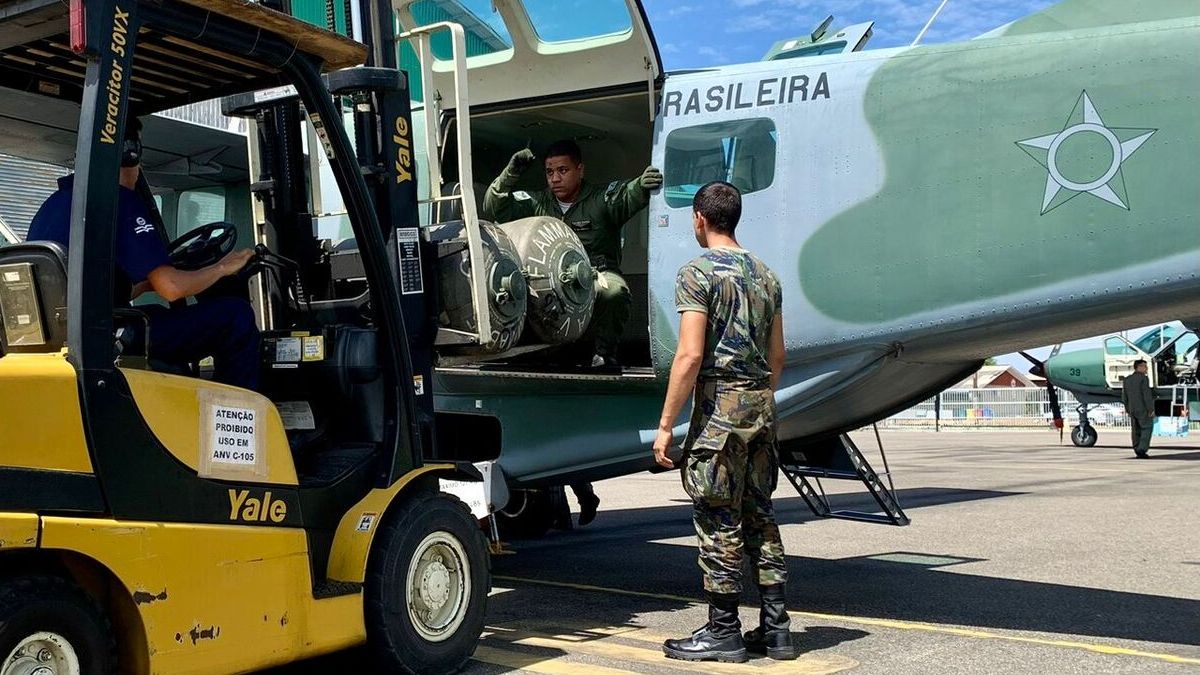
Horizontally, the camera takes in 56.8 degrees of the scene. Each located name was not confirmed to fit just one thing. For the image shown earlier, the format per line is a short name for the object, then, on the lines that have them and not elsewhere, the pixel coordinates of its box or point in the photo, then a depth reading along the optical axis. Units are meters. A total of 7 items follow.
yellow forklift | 3.31
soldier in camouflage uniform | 4.76
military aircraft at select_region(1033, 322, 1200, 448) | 26.84
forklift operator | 3.83
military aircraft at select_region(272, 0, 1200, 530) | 5.31
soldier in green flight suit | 6.90
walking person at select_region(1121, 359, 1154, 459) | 21.81
